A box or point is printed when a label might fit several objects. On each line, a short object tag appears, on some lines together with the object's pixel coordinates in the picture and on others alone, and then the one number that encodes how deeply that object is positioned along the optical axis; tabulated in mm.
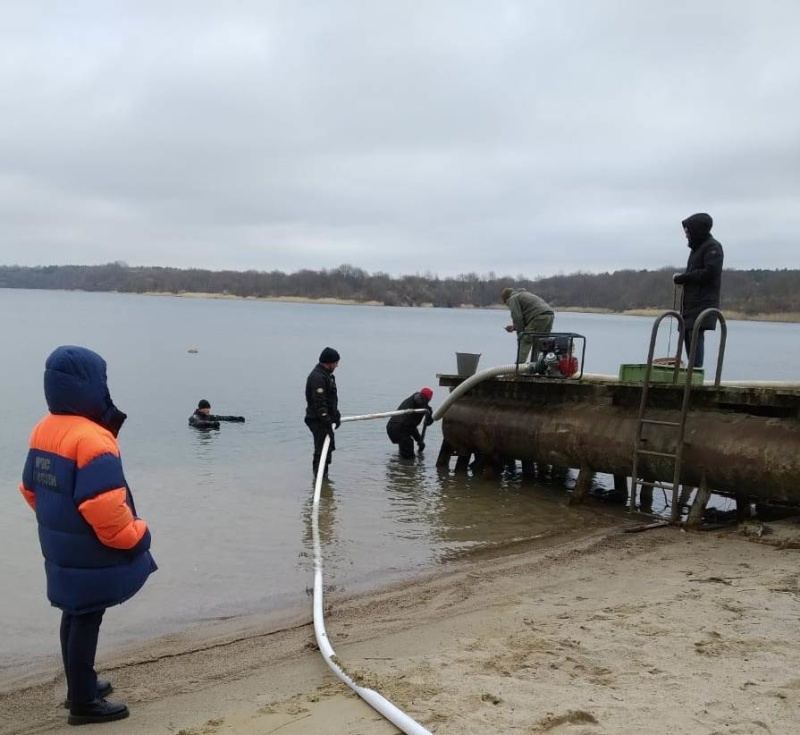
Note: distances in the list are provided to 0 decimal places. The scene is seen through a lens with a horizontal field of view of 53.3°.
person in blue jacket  4086
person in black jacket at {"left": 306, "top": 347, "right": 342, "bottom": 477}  12383
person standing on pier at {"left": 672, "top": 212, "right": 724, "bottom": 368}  10062
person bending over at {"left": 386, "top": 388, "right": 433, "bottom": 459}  14945
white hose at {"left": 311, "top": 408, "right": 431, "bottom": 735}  3963
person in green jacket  12820
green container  9859
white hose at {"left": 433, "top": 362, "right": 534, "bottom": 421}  12414
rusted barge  8742
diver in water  19750
